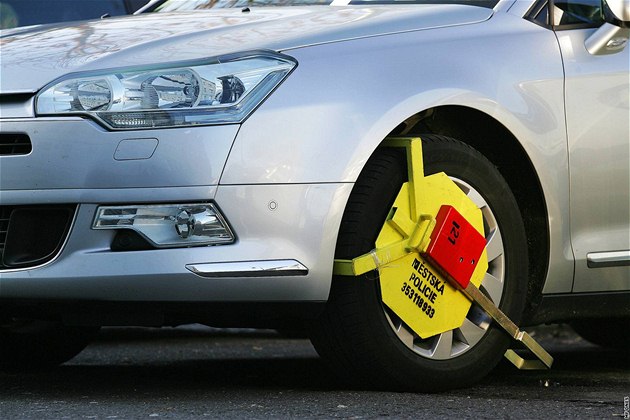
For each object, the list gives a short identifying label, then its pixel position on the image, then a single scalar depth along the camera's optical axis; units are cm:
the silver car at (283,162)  740
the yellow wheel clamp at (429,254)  787
